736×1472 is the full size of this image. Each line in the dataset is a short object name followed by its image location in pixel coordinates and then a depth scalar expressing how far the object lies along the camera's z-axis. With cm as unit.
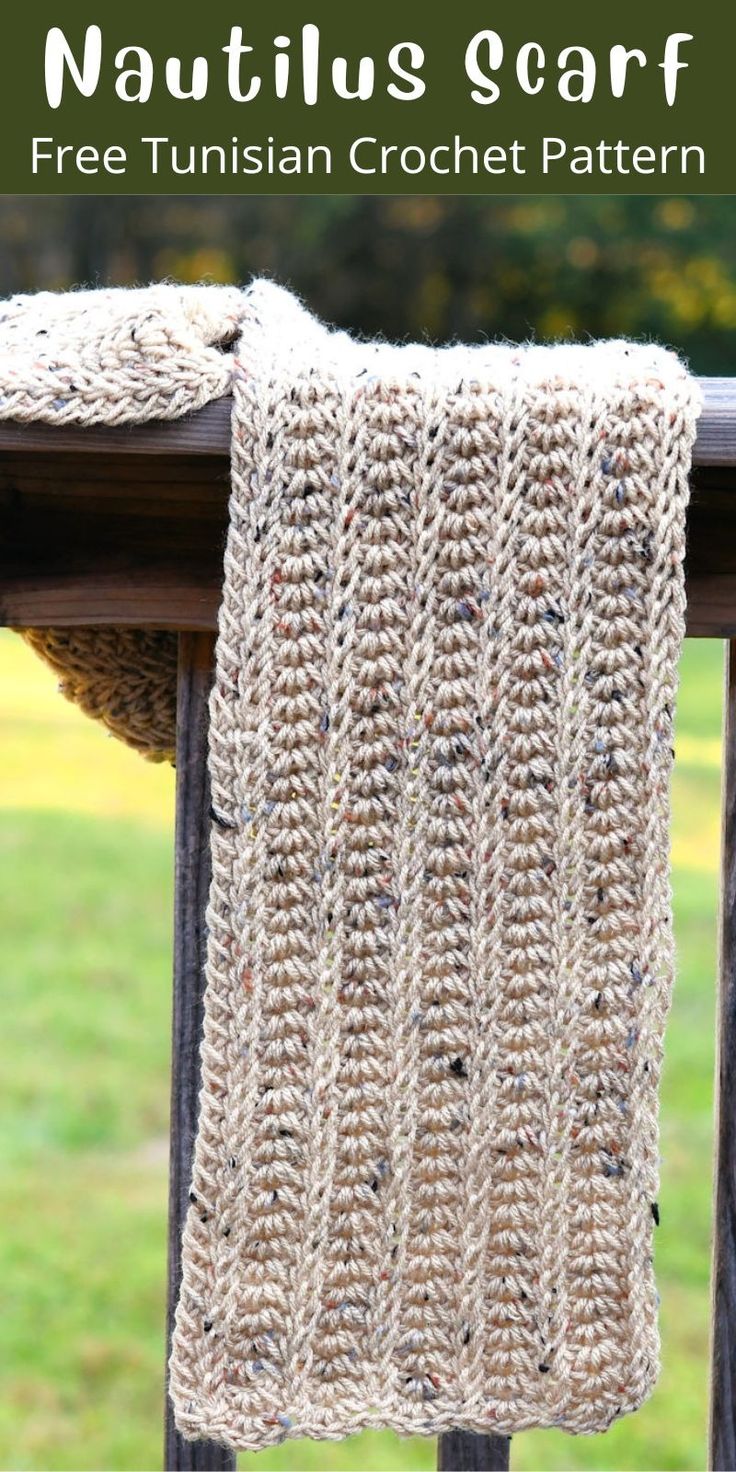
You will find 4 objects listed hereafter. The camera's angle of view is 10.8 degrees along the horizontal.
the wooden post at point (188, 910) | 184
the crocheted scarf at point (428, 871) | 177
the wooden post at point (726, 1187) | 185
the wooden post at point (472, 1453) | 187
